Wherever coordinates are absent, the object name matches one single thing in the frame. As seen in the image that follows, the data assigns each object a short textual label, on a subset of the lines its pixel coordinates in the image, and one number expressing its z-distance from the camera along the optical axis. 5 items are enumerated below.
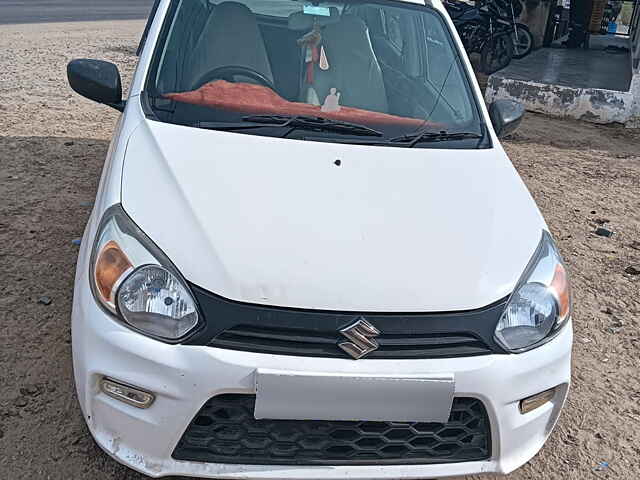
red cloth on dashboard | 2.68
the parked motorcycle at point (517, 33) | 10.99
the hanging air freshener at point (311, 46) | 2.94
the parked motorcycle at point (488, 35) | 10.94
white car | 1.82
